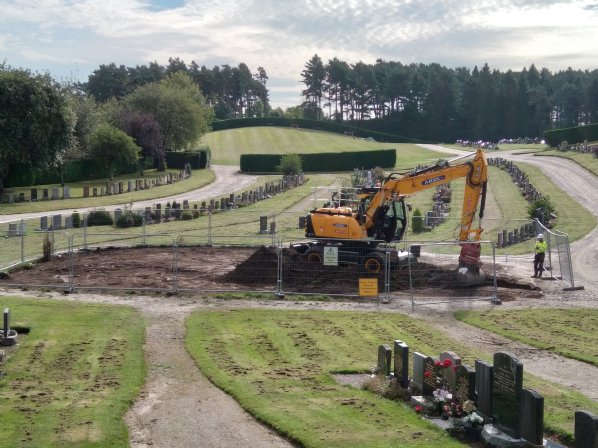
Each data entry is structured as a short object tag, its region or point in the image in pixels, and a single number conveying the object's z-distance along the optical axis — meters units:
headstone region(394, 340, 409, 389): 15.34
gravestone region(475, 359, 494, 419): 13.14
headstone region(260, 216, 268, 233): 43.60
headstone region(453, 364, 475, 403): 13.52
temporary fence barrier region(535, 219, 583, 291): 29.24
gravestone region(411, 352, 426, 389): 14.87
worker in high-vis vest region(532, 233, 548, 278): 30.55
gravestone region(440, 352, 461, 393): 13.94
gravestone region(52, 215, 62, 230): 42.62
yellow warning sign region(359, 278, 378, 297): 26.12
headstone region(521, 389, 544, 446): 11.98
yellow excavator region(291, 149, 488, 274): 30.00
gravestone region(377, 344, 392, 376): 16.02
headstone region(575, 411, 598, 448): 10.67
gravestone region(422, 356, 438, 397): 14.43
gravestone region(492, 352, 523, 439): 12.34
